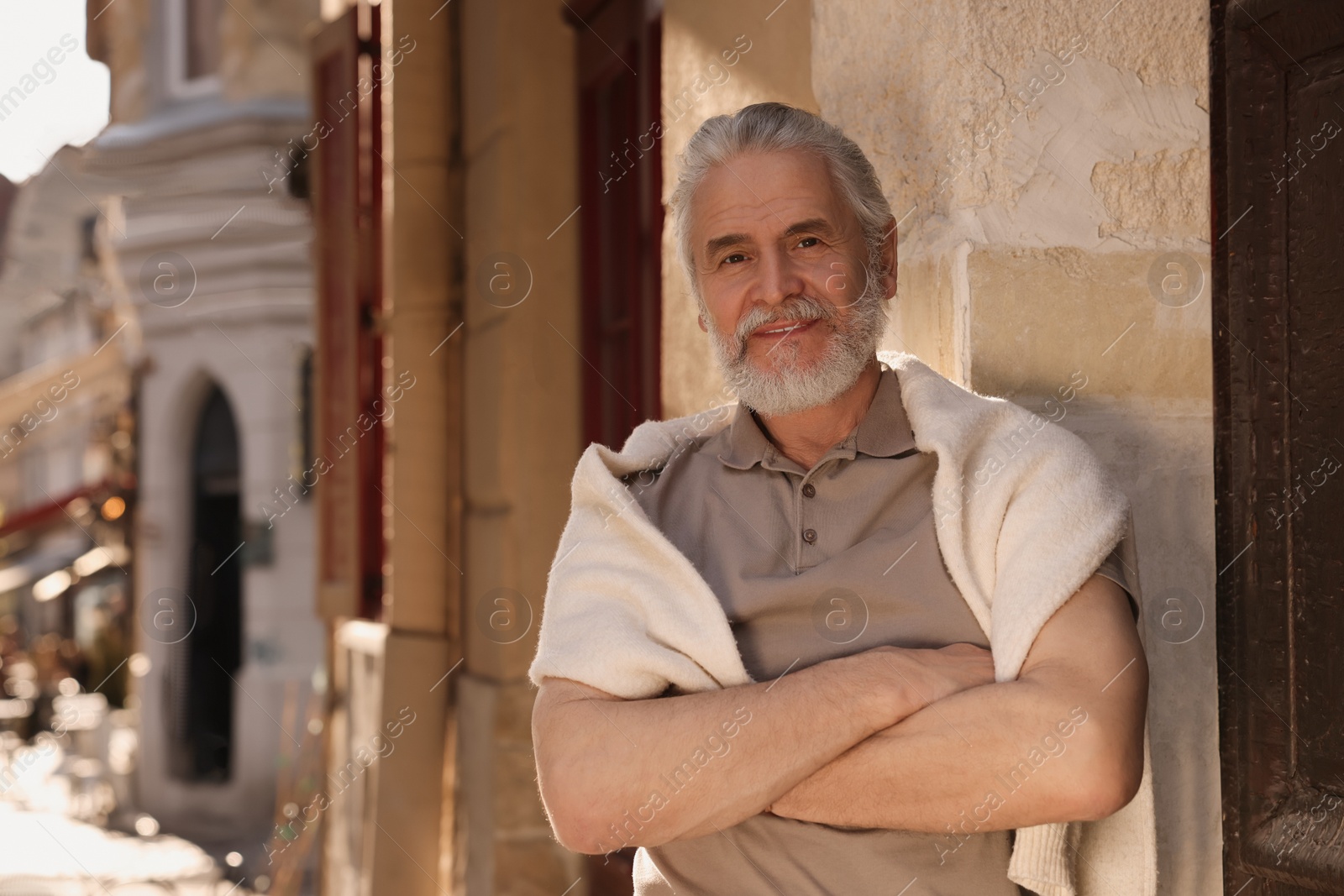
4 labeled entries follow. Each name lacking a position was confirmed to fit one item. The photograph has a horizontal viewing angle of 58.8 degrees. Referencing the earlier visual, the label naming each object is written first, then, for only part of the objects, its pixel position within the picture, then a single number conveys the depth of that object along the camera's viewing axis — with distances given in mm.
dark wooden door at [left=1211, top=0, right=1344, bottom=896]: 1705
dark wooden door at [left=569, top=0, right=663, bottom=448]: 3861
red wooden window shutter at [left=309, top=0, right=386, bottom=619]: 5227
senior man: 1438
